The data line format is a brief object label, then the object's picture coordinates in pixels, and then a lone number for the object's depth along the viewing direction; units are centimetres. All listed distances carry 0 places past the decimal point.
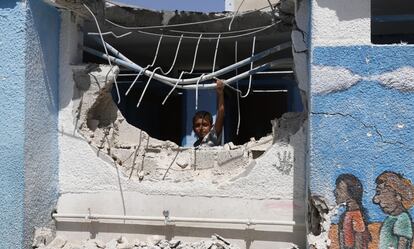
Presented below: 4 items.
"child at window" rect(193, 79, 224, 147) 611
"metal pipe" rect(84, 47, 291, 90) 580
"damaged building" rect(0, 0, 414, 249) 471
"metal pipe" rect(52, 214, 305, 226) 529
